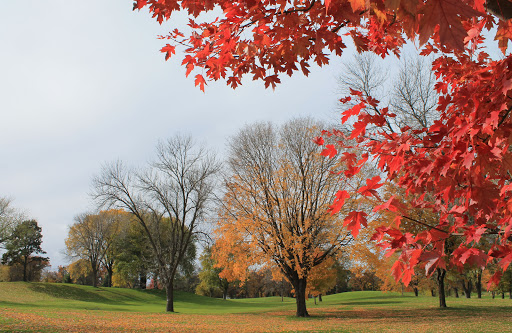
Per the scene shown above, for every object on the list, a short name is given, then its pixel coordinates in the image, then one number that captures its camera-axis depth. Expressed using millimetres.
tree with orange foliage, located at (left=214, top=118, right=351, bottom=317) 16750
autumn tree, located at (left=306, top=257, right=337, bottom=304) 17291
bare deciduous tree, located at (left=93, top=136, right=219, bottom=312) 23109
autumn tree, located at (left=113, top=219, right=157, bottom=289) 47250
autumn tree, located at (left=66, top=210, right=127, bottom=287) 41031
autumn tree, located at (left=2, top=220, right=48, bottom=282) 39884
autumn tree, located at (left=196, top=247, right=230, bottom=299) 55406
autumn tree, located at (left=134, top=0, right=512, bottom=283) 1965
